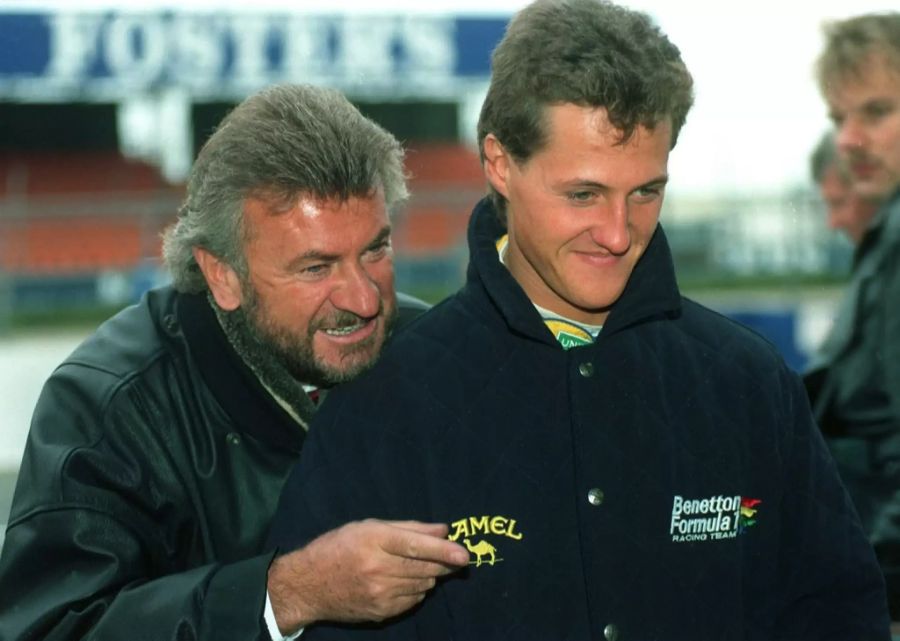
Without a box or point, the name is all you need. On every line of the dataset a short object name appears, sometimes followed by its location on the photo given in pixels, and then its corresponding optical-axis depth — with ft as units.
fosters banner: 45.98
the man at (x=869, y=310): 7.91
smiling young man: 6.20
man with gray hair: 6.84
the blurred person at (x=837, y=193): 10.82
